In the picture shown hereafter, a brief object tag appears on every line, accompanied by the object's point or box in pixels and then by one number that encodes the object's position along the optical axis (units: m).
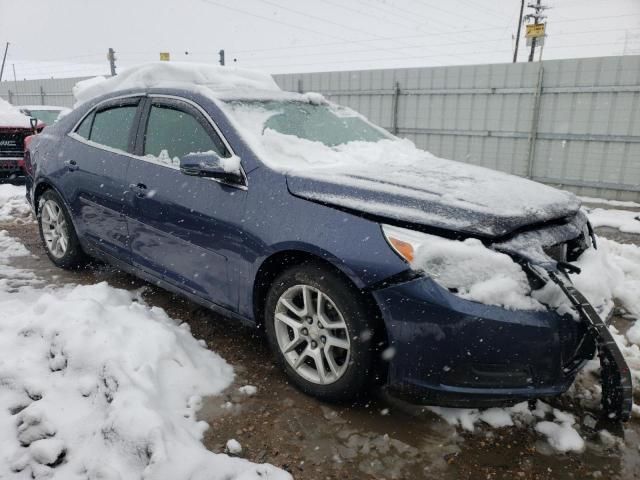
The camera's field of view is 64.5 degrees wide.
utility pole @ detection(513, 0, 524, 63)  29.23
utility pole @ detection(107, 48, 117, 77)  23.26
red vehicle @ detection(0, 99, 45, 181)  8.47
